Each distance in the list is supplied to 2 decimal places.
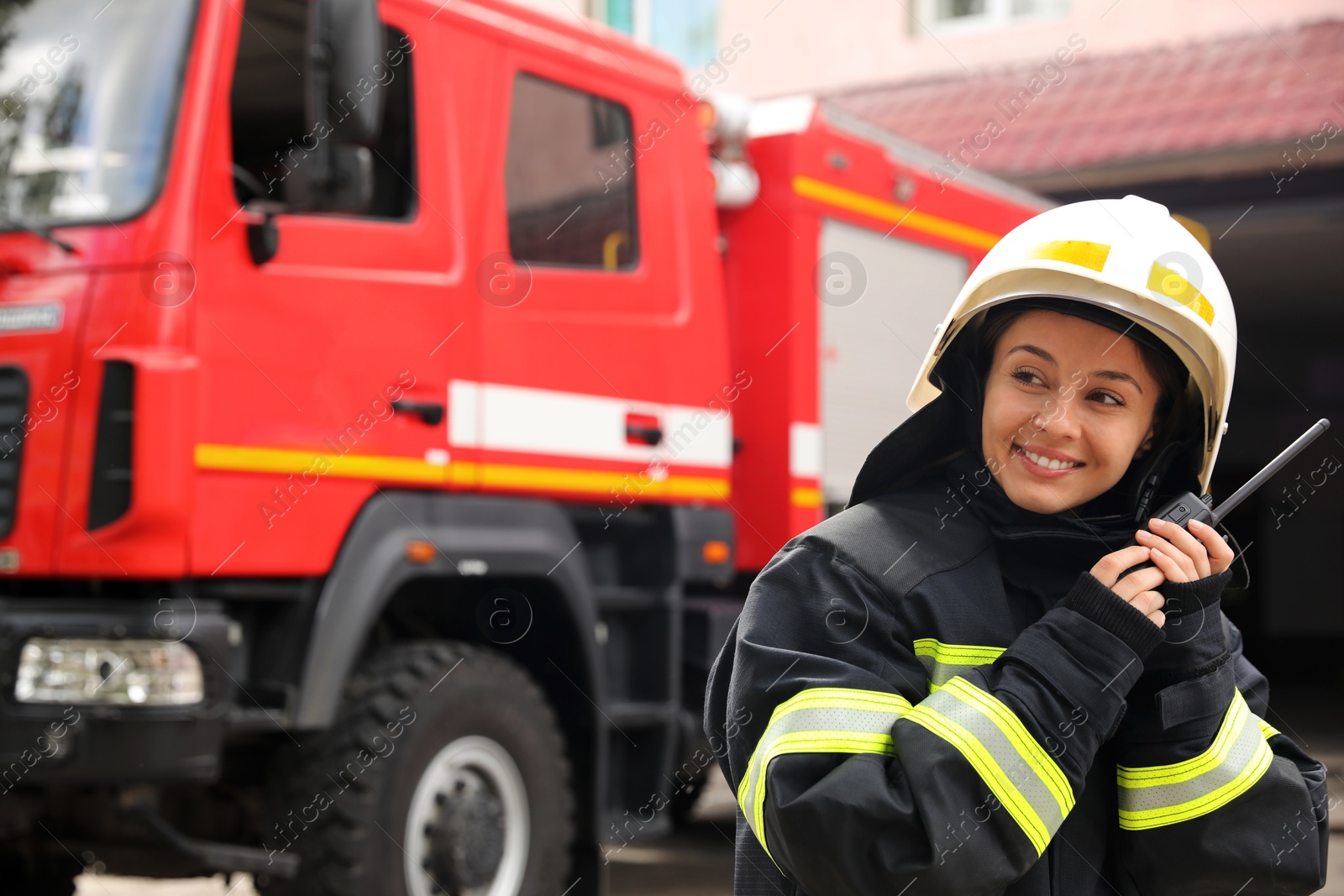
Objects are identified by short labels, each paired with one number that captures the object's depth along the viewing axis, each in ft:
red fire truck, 12.20
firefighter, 4.99
